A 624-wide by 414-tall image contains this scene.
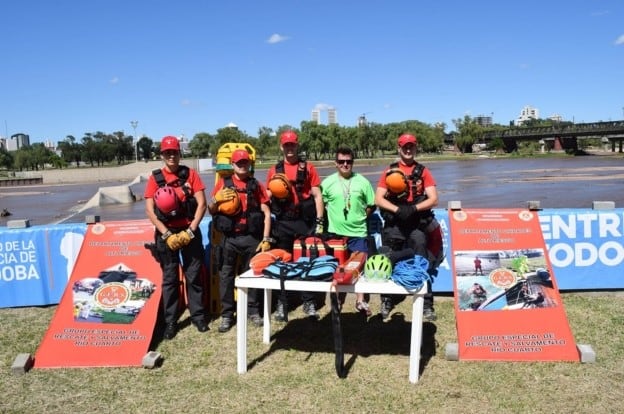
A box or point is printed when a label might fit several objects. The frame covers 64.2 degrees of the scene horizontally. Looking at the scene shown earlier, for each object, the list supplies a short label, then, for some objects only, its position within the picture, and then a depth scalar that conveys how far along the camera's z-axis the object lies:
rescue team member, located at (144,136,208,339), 5.33
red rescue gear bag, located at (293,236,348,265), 5.18
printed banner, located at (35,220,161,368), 4.95
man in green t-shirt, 5.50
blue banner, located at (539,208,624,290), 6.32
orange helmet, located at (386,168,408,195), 5.04
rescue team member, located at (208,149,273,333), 5.39
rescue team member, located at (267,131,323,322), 5.62
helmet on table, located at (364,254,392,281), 4.29
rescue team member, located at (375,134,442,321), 5.18
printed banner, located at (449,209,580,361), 4.64
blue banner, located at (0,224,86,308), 6.66
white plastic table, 4.18
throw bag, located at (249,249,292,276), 4.59
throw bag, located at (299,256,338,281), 4.33
